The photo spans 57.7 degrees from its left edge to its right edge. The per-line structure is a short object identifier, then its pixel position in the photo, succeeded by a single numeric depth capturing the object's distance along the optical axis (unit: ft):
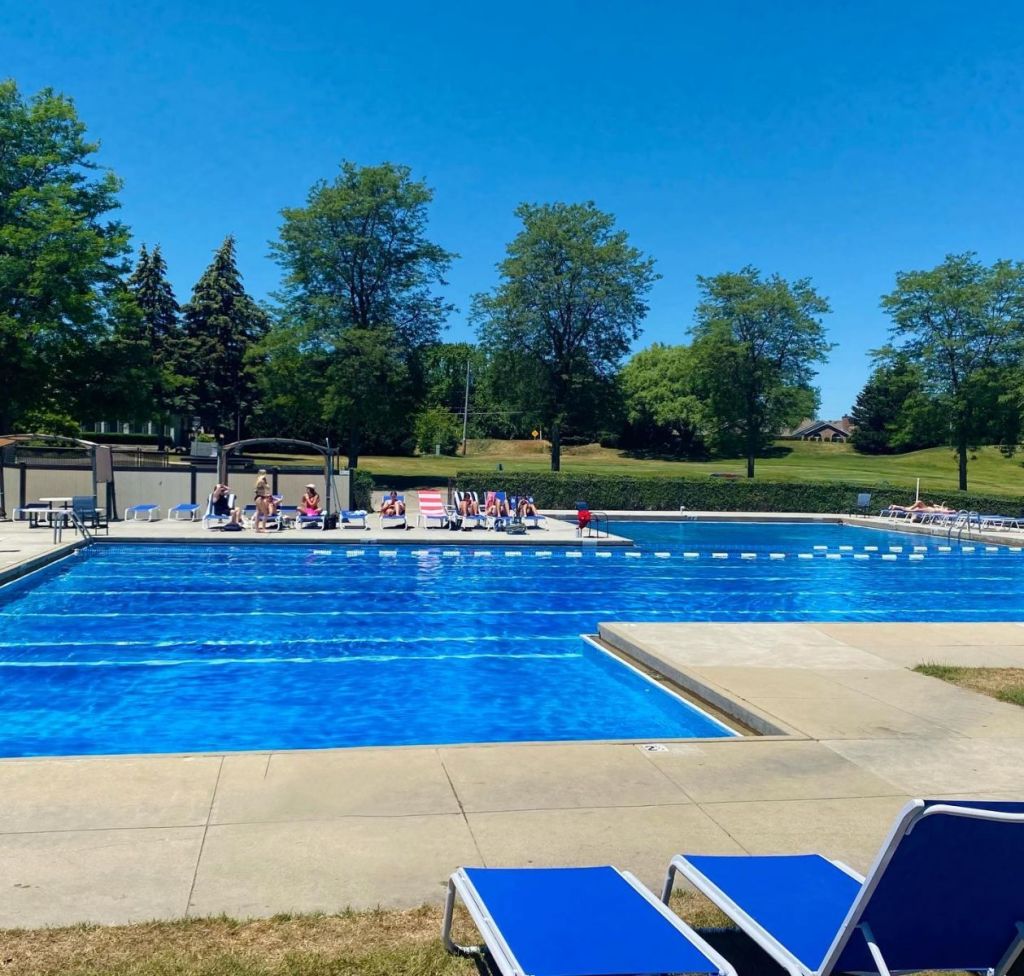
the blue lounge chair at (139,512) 86.12
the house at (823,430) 410.52
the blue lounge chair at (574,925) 9.24
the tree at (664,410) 261.32
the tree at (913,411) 153.89
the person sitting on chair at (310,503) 82.38
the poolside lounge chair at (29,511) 80.28
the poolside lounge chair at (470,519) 85.71
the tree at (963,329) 149.28
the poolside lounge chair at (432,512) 84.94
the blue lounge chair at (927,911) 8.80
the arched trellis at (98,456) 78.02
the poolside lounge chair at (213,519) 80.74
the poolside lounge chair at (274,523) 78.89
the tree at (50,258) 121.90
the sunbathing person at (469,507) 86.53
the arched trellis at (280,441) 82.53
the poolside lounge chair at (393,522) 84.66
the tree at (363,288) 156.46
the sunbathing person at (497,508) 85.92
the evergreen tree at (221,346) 198.18
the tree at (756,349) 167.12
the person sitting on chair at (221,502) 81.97
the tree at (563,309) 168.86
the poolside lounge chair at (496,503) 84.43
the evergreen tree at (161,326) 190.60
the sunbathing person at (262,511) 77.36
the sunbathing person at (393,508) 86.99
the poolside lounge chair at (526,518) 87.66
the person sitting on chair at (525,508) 87.22
